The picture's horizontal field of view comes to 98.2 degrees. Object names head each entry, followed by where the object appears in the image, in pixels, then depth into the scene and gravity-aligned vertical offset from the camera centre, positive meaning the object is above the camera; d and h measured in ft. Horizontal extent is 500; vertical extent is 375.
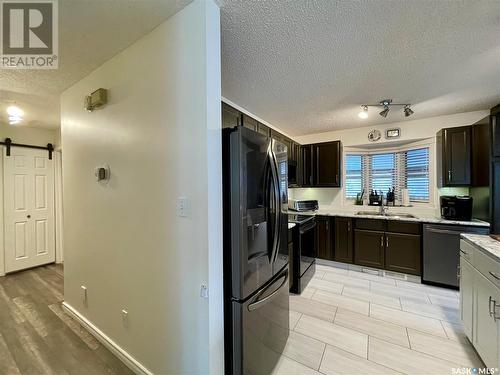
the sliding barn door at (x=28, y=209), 11.70 -1.07
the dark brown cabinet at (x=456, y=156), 10.09 +1.41
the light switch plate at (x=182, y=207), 4.41 -0.38
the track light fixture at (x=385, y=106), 9.27 +3.57
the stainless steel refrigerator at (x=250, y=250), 4.47 -1.40
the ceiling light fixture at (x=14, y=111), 8.97 +3.37
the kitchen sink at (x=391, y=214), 11.64 -1.61
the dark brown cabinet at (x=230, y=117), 6.29 +2.24
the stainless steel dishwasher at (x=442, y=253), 9.64 -3.11
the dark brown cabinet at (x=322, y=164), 13.62 +1.47
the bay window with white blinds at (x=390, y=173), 12.37 +0.84
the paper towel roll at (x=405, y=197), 12.64 -0.65
